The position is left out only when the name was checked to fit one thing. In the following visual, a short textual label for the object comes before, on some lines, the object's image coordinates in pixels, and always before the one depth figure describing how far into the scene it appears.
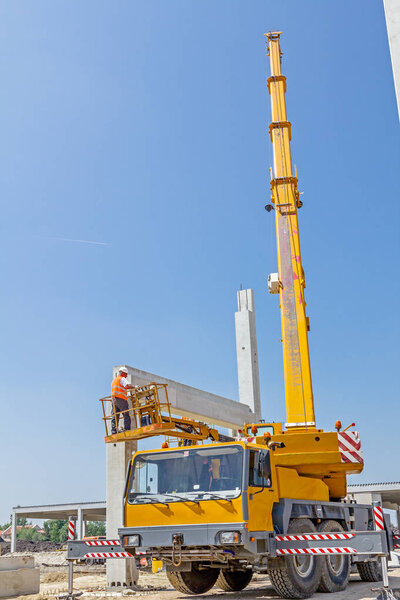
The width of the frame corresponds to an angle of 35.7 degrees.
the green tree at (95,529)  102.31
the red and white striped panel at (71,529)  12.35
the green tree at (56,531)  88.71
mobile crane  9.70
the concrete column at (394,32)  6.12
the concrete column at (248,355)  22.20
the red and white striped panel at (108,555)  10.65
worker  11.46
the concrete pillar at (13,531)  45.74
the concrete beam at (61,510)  45.35
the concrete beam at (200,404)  16.42
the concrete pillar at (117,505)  14.50
